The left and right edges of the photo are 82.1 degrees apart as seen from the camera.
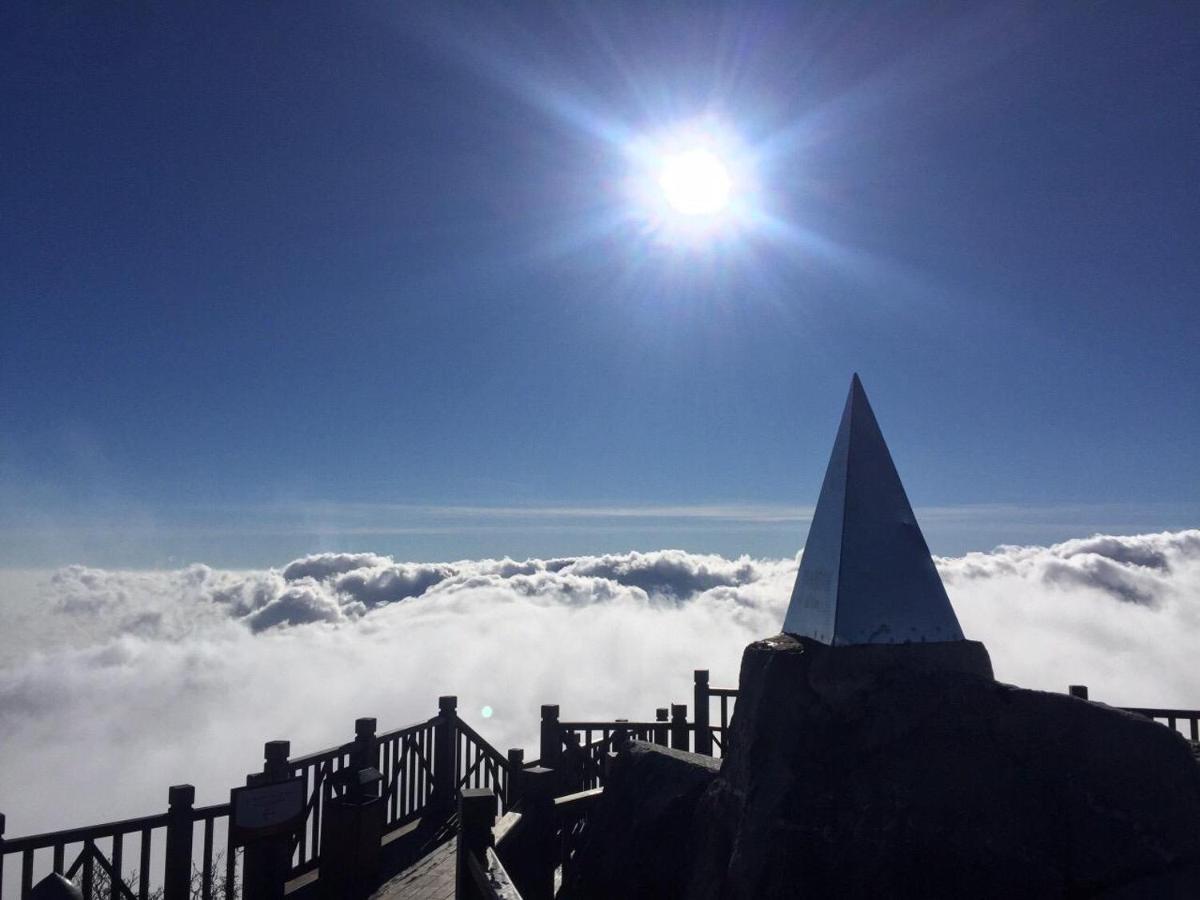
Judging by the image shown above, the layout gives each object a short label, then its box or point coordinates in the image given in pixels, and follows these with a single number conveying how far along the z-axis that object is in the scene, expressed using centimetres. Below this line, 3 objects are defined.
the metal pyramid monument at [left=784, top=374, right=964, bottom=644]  560
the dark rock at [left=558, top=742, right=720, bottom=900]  588
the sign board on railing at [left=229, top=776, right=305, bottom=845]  632
